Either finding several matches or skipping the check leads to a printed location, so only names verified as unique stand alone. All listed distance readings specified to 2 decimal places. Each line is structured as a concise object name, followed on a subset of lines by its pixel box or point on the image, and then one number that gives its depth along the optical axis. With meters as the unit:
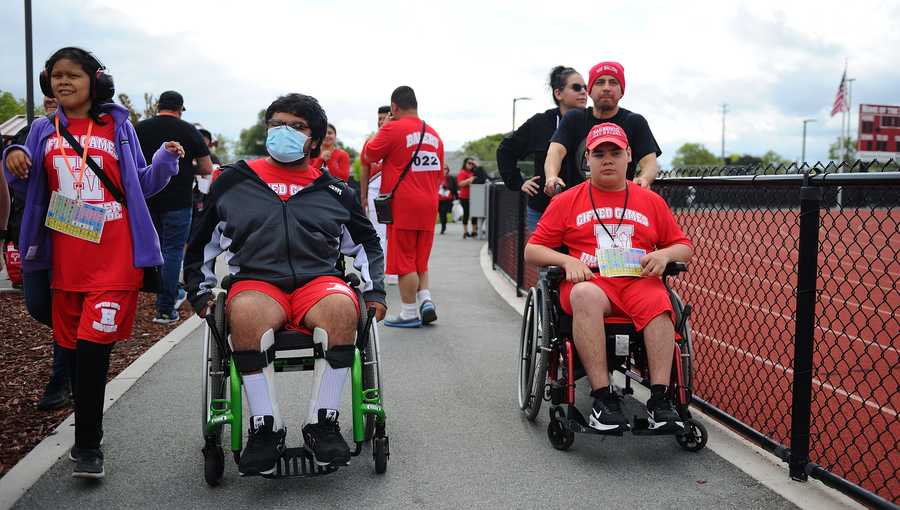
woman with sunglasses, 6.05
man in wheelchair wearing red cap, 3.91
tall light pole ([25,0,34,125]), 11.99
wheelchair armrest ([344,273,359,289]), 3.89
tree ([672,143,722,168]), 144.00
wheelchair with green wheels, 3.49
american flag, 44.66
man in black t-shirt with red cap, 5.14
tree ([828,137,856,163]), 95.89
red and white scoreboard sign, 51.22
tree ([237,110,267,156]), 114.69
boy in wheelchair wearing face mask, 3.49
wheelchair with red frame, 3.94
